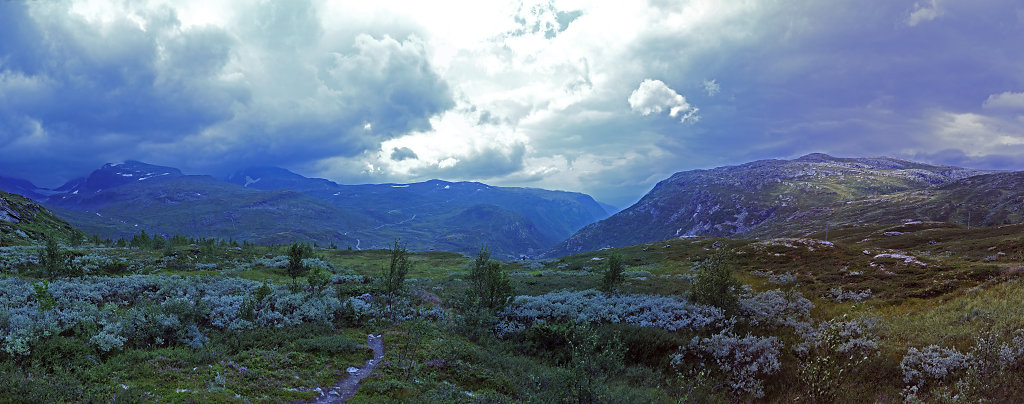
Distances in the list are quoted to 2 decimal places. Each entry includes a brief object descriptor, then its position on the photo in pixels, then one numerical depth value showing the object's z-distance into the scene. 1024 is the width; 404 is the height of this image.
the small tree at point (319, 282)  23.87
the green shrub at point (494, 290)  22.30
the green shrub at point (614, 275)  27.75
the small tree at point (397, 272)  22.64
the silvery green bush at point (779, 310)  18.84
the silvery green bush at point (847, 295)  23.03
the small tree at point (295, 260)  27.03
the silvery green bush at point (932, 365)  12.57
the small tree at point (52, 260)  24.03
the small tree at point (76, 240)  59.83
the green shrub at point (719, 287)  21.34
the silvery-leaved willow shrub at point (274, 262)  44.68
